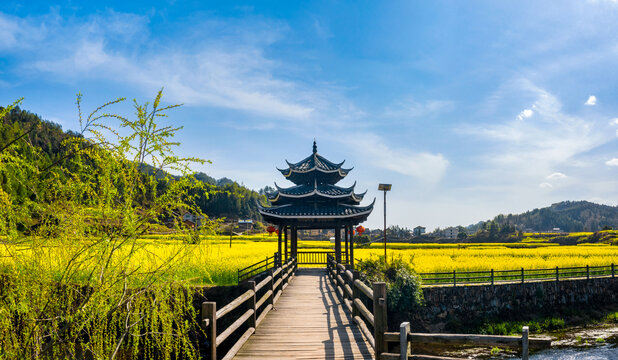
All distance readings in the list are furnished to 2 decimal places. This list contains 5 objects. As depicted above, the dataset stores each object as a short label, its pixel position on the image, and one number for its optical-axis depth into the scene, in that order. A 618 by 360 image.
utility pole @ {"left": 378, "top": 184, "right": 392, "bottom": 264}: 20.48
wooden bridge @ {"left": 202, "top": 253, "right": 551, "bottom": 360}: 5.07
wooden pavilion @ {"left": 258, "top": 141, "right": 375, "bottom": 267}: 17.16
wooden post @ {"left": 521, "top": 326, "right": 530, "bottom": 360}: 4.79
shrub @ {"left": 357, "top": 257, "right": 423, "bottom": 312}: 15.16
